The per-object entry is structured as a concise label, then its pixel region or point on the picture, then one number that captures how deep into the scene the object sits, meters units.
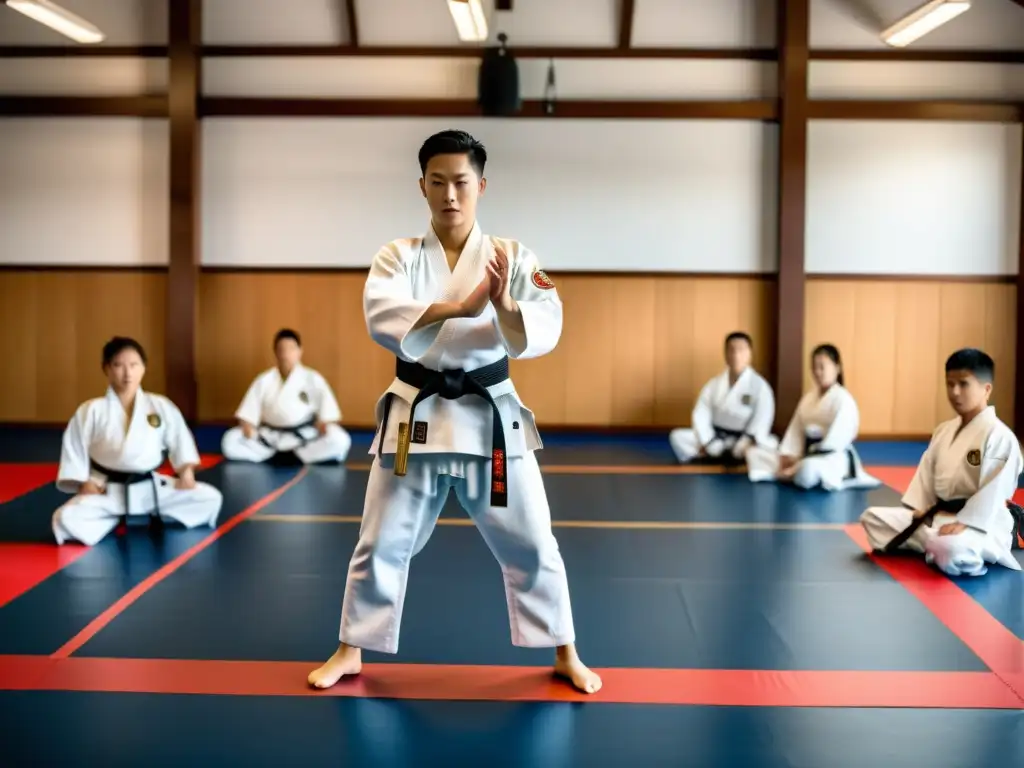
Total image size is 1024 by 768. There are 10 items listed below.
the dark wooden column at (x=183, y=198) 9.14
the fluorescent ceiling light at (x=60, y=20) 7.46
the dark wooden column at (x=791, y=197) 8.96
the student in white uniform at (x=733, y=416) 7.65
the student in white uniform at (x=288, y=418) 7.54
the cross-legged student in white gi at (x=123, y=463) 4.91
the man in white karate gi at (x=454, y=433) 2.88
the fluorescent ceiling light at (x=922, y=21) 7.27
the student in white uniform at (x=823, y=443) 6.55
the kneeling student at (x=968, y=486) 4.37
